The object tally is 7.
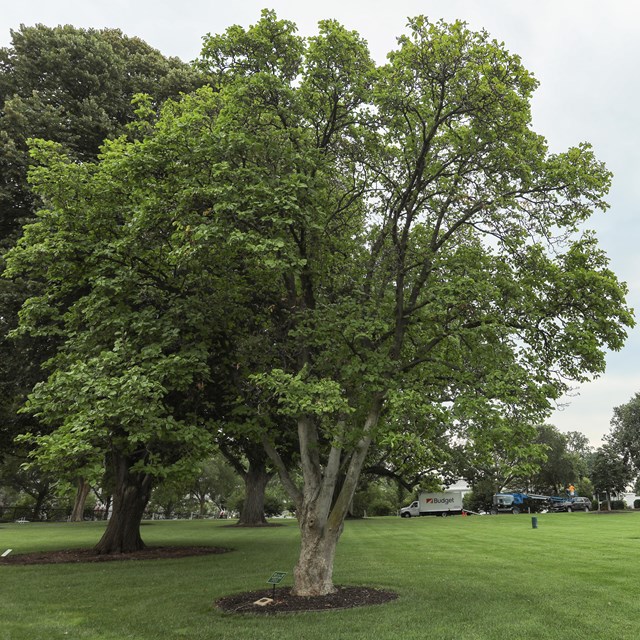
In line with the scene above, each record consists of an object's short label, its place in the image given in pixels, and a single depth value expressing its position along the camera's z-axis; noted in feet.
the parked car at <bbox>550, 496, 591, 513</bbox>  181.88
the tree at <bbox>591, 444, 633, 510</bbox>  163.84
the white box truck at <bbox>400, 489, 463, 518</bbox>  183.83
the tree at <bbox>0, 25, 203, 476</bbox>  55.16
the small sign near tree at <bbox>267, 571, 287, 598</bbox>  32.63
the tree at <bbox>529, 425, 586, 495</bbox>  202.49
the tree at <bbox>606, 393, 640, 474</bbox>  196.75
